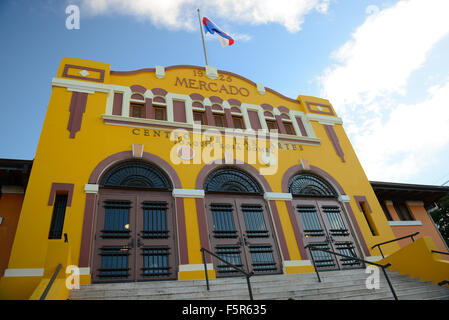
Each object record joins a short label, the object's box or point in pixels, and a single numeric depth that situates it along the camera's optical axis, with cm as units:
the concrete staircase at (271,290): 670
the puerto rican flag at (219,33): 1617
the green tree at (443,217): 2500
